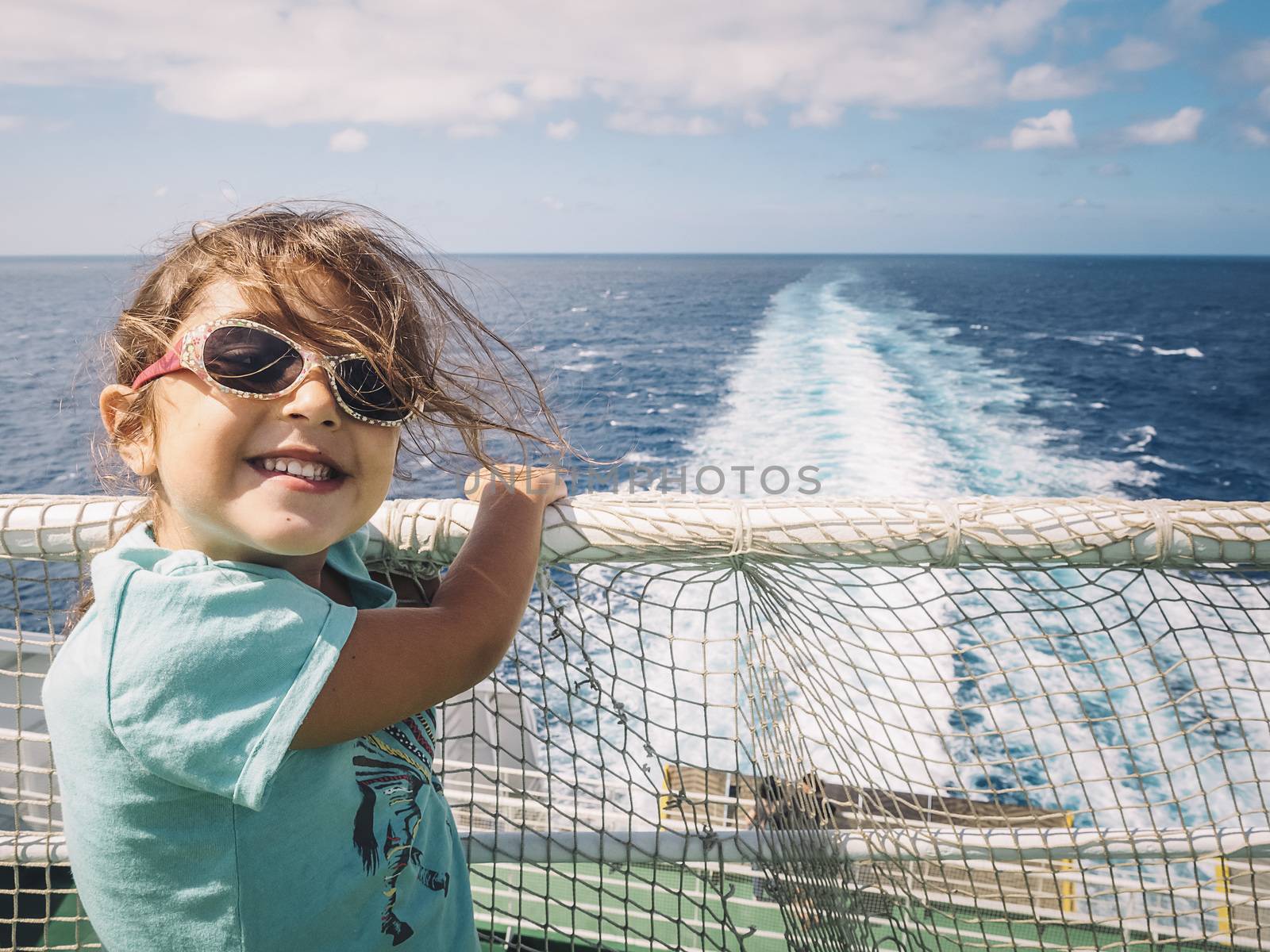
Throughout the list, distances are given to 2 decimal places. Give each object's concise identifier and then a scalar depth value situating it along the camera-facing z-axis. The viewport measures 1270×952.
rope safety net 1.06
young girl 0.70
